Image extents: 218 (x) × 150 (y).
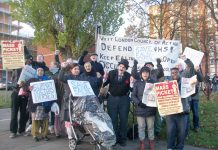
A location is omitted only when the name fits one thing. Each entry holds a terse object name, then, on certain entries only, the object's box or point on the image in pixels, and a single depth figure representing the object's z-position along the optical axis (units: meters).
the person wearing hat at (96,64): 5.67
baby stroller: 4.41
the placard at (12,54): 6.49
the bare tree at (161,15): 15.16
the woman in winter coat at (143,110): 4.84
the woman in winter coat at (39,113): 5.37
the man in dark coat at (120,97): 5.13
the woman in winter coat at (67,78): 4.83
